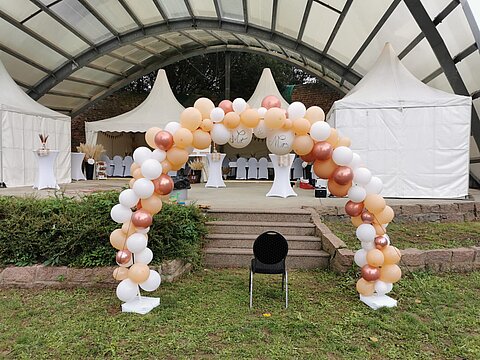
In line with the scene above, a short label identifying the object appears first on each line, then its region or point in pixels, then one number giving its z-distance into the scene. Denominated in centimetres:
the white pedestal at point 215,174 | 1028
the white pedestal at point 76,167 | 1258
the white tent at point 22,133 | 948
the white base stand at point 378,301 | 327
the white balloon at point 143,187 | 317
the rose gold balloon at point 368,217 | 343
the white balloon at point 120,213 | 324
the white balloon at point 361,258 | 347
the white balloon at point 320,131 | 326
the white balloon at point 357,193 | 337
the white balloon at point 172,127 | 328
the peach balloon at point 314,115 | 337
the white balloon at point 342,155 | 326
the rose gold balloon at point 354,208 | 349
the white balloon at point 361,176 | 334
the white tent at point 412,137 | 752
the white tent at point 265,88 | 1348
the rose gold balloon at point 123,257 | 325
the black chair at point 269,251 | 338
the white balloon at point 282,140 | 331
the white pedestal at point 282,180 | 767
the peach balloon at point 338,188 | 339
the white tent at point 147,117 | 1312
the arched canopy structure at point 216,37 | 835
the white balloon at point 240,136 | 341
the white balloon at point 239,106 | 338
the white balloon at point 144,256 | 328
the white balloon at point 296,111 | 332
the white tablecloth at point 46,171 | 835
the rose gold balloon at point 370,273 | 336
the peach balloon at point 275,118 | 324
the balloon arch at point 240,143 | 323
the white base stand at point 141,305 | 317
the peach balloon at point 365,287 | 337
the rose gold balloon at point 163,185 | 327
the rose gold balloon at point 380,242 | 339
